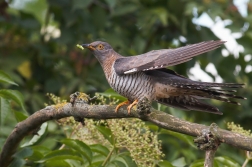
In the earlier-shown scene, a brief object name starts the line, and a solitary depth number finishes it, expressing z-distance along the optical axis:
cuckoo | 6.17
